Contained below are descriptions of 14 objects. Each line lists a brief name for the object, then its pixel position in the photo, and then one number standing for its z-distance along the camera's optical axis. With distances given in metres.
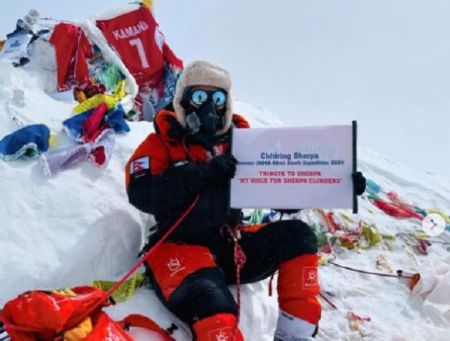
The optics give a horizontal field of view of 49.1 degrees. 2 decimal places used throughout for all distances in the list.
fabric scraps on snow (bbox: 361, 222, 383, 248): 4.39
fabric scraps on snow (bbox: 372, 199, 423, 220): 5.18
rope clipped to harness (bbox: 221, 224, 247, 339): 2.39
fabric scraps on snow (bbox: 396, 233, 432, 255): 4.43
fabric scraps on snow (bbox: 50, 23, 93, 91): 4.40
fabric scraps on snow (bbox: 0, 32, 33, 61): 4.32
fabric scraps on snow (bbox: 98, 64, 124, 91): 4.62
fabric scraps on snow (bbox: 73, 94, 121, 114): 3.46
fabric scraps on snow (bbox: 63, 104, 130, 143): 3.07
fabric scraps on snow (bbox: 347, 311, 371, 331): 2.96
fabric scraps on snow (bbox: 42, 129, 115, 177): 2.73
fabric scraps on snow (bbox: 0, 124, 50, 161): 2.76
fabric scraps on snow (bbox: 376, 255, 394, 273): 3.89
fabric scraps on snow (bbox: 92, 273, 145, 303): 2.20
